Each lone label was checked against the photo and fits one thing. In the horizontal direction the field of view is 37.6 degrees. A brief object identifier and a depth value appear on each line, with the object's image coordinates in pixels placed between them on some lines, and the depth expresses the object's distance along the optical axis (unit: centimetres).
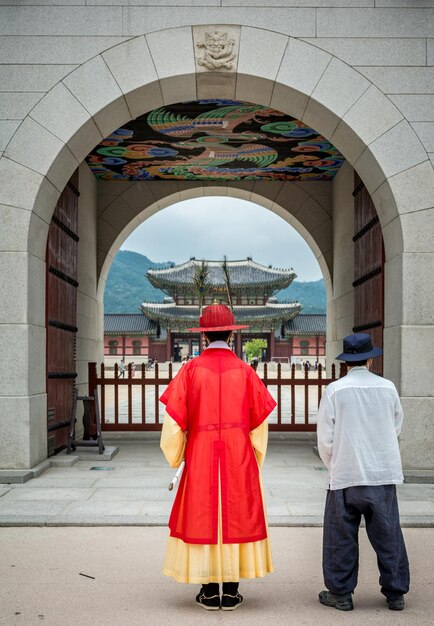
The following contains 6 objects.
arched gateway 617
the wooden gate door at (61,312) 722
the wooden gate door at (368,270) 709
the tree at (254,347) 4797
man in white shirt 327
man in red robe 327
